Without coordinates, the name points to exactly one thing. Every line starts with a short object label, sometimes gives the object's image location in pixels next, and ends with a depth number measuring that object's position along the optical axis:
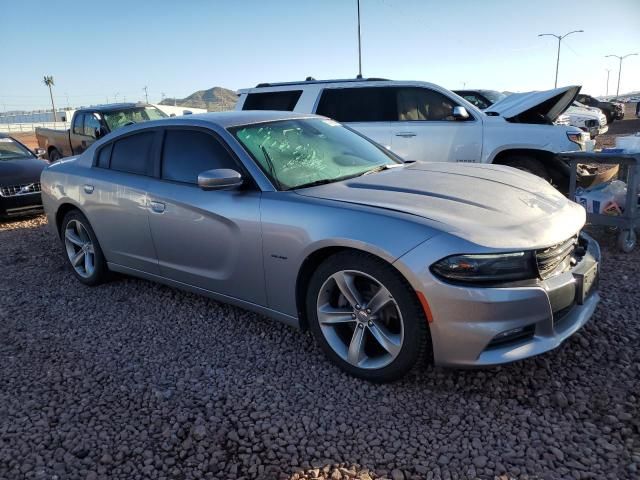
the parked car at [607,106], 24.70
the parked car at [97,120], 11.38
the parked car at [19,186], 7.95
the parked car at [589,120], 16.27
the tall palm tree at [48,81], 92.31
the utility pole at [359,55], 26.47
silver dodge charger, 2.61
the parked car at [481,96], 12.39
